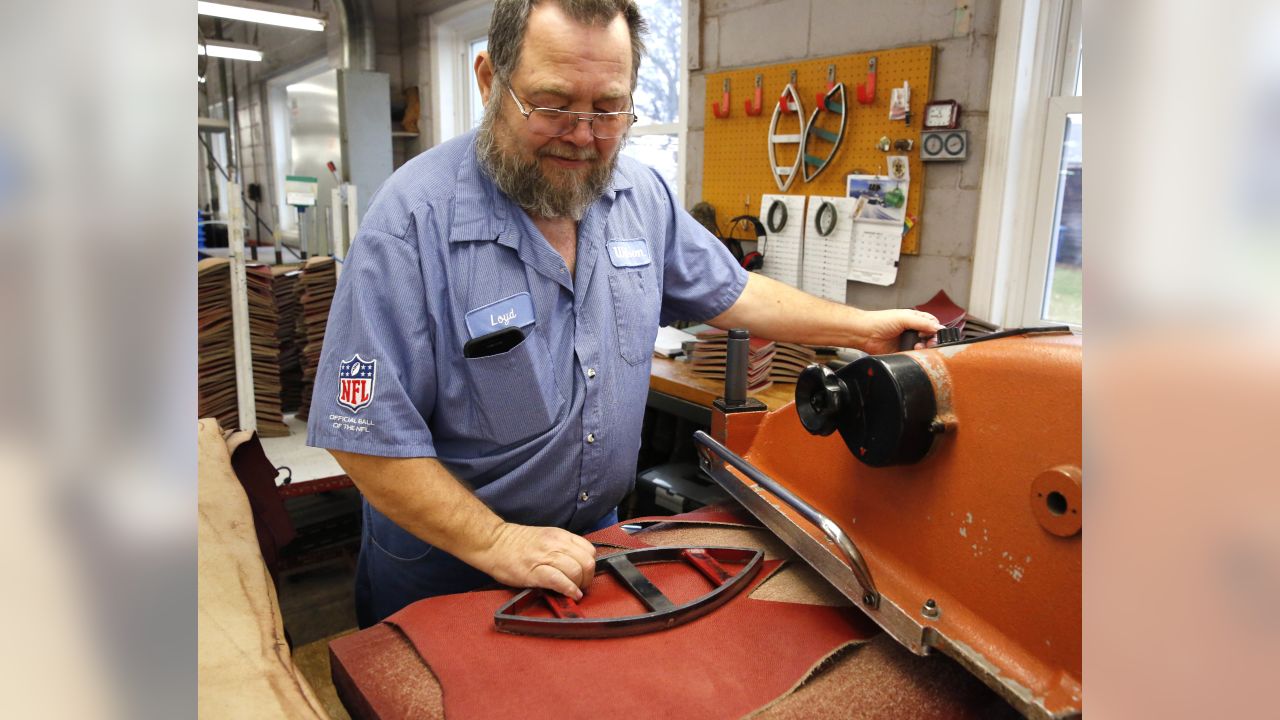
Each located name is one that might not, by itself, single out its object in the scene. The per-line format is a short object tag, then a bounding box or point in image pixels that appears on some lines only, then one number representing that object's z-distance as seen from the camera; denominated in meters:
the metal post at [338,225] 4.05
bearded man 1.17
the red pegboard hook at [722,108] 3.15
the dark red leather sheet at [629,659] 0.77
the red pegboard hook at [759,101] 3.00
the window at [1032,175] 2.33
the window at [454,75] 5.27
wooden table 2.34
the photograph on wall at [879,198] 2.61
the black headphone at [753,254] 3.06
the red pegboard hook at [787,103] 2.87
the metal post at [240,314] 2.85
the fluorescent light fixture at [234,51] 6.08
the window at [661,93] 3.84
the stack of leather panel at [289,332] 3.62
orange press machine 0.73
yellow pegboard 2.54
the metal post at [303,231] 4.96
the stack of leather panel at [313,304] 3.60
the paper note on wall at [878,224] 2.61
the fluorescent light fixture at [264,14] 4.20
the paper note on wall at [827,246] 2.80
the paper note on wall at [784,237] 2.96
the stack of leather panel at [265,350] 3.50
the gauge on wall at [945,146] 2.43
